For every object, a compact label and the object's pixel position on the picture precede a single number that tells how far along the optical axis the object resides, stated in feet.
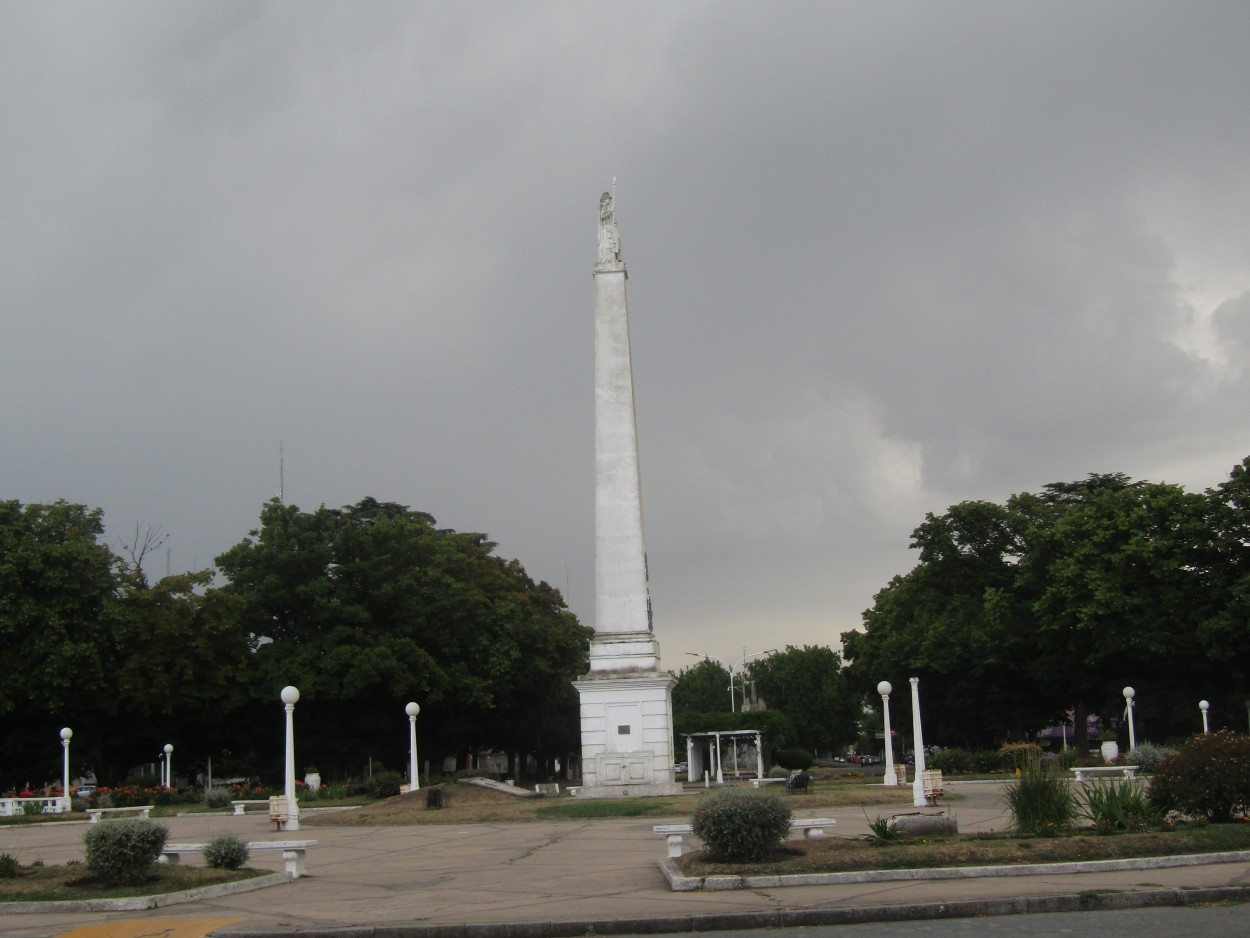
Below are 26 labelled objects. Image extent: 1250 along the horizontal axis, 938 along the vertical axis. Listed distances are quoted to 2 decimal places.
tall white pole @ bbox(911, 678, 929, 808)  82.69
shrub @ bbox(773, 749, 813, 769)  221.46
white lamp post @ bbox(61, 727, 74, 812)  122.52
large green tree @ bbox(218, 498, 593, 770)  158.20
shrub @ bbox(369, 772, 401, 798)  120.37
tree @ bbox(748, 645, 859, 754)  291.79
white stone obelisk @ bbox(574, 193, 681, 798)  112.27
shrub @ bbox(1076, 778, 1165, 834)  51.13
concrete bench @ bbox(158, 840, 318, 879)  54.95
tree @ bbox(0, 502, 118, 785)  139.74
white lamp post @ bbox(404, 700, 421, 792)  112.99
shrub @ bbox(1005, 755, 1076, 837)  50.78
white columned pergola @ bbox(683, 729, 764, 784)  176.45
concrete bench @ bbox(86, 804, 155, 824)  109.87
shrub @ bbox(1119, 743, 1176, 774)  109.81
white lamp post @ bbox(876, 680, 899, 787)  102.31
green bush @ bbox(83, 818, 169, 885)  48.32
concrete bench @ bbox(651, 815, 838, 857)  51.72
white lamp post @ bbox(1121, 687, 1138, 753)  125.08
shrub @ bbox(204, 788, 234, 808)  122.93
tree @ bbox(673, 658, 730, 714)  369.09
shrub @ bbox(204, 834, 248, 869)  53.62
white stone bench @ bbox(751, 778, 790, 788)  132.46
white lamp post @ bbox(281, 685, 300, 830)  74.59
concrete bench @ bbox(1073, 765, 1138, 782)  104.72
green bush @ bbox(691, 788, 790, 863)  47.73
